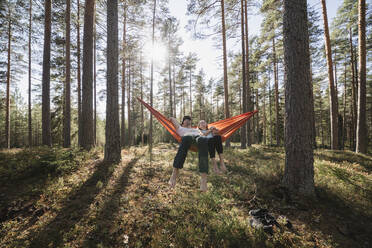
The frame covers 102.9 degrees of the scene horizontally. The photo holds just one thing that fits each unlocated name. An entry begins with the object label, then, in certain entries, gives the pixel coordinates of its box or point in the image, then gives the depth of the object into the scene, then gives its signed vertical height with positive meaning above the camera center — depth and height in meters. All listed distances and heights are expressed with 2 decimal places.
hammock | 3.77 +0.01
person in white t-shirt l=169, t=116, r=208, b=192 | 2.73 -0.55
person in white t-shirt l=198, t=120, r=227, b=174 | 3.15 -0.42
